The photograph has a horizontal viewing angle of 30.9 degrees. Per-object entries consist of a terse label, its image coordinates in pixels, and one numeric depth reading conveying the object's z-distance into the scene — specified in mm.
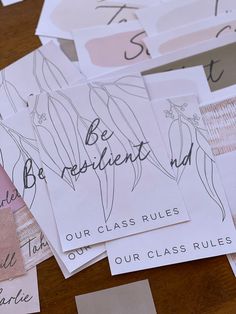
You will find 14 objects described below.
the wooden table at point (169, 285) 463
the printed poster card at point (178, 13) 575
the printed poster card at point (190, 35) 558
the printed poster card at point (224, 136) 490
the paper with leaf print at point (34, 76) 553
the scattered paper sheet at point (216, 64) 535
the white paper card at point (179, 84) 531
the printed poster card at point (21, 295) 475
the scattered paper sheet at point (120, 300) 466
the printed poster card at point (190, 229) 467
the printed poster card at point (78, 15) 591
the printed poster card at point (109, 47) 557
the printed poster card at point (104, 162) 481
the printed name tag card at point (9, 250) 485
